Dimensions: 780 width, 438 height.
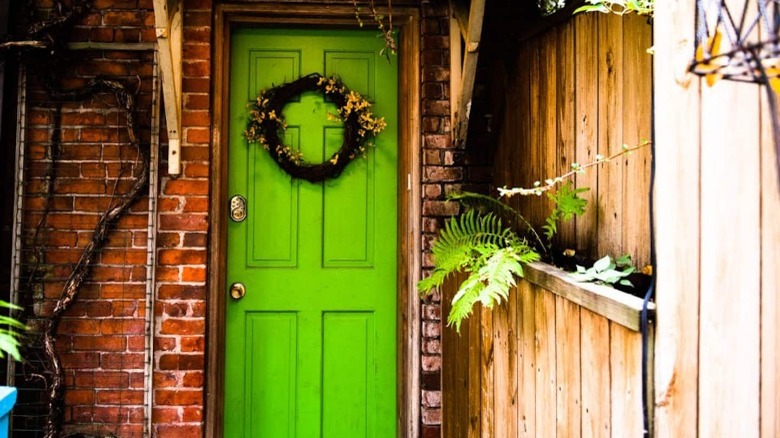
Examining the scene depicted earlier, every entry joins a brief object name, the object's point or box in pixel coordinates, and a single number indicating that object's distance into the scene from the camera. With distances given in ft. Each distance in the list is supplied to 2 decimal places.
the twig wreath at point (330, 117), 9.27
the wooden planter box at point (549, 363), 3.86
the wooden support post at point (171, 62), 7.67
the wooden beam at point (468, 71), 7.64
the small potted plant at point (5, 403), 4.16
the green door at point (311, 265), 9.36
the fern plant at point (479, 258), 5.58
